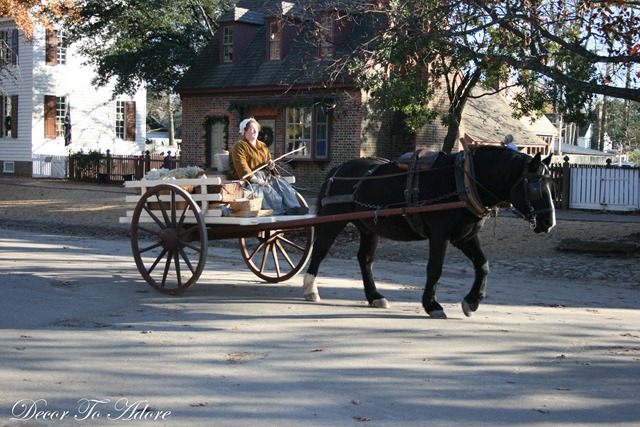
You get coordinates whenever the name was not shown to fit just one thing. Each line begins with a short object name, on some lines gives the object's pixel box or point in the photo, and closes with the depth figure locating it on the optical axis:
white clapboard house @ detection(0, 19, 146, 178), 39.66
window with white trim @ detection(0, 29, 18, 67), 39.88
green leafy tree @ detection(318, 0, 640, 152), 12.76
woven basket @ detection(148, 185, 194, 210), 10.43
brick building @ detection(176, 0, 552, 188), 29.64
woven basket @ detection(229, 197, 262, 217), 10.29
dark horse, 8.61
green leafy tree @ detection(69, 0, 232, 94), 33.25
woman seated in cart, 10.77
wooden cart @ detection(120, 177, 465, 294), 10.02
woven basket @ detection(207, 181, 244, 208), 10.38
